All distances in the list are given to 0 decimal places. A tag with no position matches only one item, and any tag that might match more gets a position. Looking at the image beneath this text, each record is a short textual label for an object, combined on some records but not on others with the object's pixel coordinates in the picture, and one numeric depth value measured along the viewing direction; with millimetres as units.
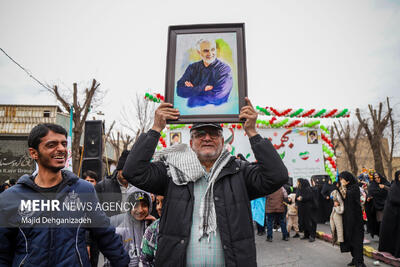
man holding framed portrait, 2043
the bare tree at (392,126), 24016
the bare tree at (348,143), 29356
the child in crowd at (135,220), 3334
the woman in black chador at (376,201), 8359
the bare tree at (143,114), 21781
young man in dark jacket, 2086
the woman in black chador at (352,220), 5852
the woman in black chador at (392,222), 6309
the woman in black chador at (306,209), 9008
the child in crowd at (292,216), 9227
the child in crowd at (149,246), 2648
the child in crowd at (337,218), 6250
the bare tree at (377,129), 22094
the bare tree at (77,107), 16406
